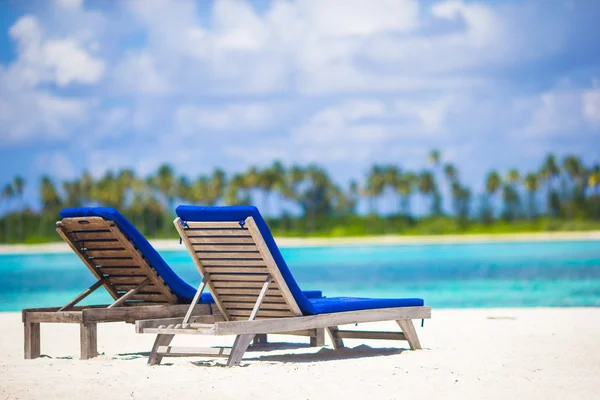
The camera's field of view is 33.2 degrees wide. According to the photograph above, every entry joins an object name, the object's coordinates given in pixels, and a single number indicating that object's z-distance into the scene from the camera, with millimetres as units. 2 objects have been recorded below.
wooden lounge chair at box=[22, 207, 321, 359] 7676
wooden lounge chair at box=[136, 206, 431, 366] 6887
